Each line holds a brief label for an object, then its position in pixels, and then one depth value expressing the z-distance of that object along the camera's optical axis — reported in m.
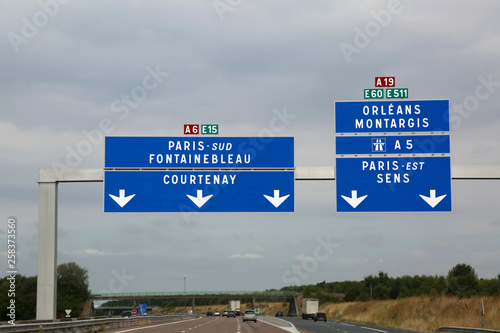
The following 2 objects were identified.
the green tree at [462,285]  65.13
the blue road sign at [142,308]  95.31
